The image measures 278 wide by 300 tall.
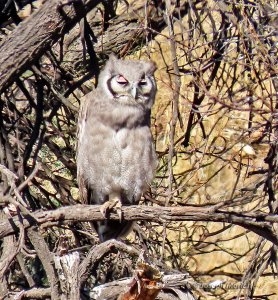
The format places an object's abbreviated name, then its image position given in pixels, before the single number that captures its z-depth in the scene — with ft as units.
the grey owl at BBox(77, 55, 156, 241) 30.81
